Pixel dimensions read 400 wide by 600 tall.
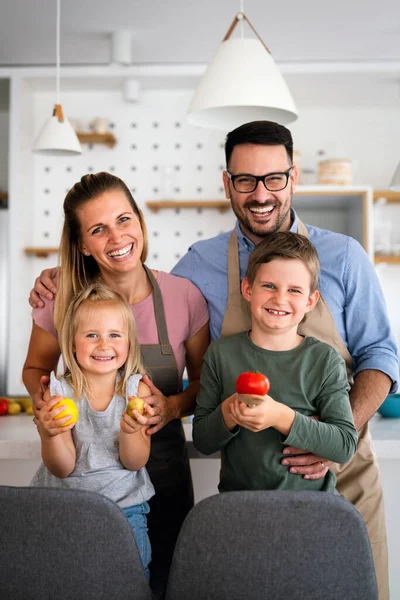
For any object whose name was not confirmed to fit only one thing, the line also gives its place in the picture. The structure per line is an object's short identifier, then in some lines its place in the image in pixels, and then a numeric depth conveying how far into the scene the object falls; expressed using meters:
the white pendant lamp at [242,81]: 1.65
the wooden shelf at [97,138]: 4.30
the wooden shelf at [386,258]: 4.18
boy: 1.24
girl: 1.32
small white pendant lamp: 3.03
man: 1.50
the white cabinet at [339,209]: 3.99
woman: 1.50
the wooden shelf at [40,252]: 4.34
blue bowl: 2.18
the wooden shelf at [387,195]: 4.20
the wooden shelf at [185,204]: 4.29
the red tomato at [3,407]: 2.23
